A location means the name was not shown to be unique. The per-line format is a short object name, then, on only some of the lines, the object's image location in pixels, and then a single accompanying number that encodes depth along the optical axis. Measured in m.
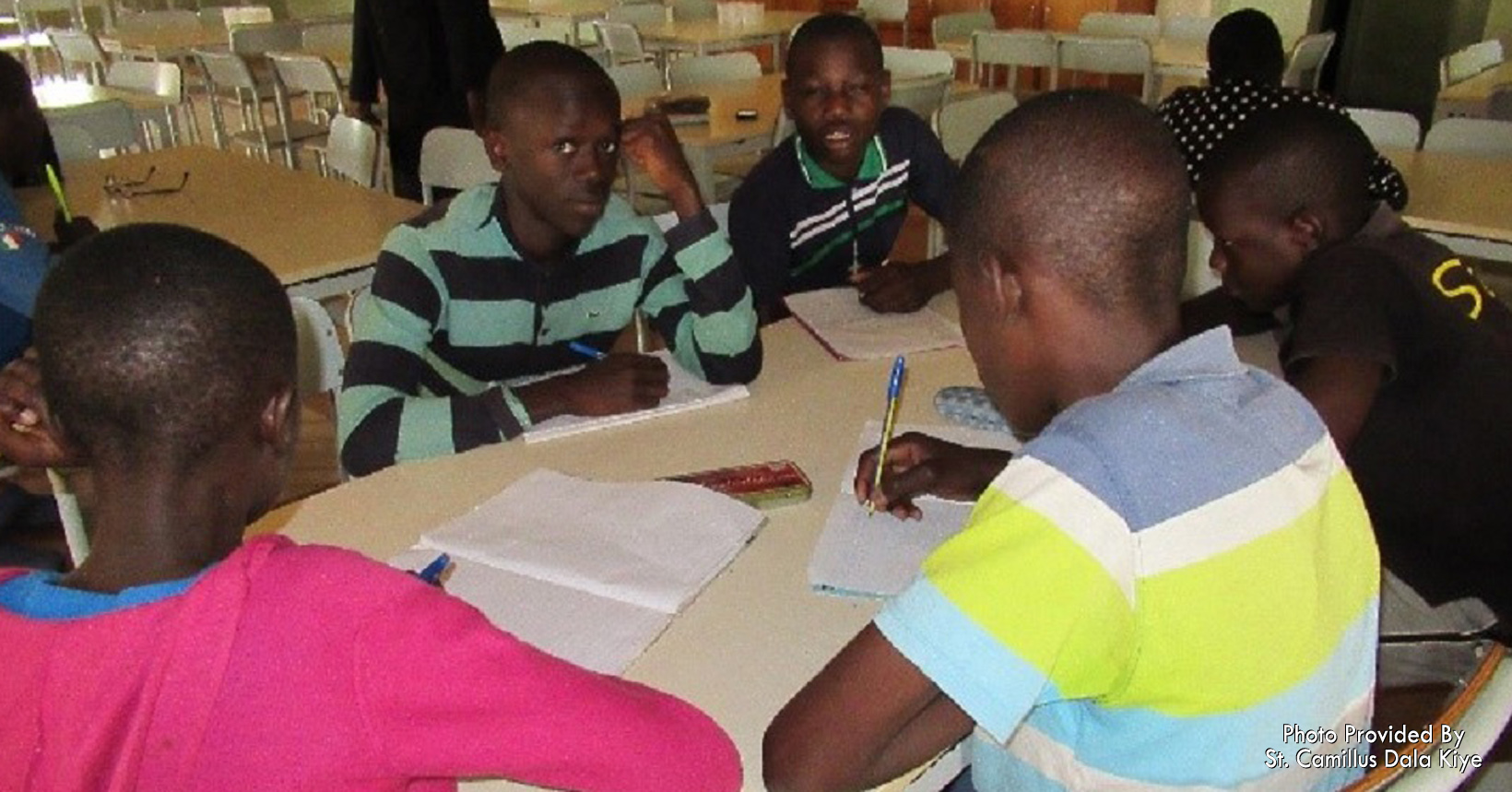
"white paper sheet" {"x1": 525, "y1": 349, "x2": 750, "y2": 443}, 1.65
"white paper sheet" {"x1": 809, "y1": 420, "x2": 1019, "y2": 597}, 1.27
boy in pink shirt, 0.77
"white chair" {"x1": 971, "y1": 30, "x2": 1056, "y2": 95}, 5.71
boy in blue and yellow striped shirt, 0.81
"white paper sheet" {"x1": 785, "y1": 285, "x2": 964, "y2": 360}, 1.95
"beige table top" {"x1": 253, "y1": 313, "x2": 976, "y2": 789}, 1.15
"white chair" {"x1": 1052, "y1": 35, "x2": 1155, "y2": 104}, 5.39
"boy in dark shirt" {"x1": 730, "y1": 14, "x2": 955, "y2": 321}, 2.38
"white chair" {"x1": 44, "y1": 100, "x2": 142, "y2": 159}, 3.69
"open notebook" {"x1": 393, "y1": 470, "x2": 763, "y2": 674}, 1.20
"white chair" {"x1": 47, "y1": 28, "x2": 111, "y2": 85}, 6.25
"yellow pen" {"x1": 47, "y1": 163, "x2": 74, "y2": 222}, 2.78
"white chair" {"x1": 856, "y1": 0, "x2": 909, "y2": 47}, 7.29
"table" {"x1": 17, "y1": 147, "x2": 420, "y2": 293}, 2.67
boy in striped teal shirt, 1.67
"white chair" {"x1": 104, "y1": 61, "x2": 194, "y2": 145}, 4.71
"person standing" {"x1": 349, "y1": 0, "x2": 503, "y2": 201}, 4.15
